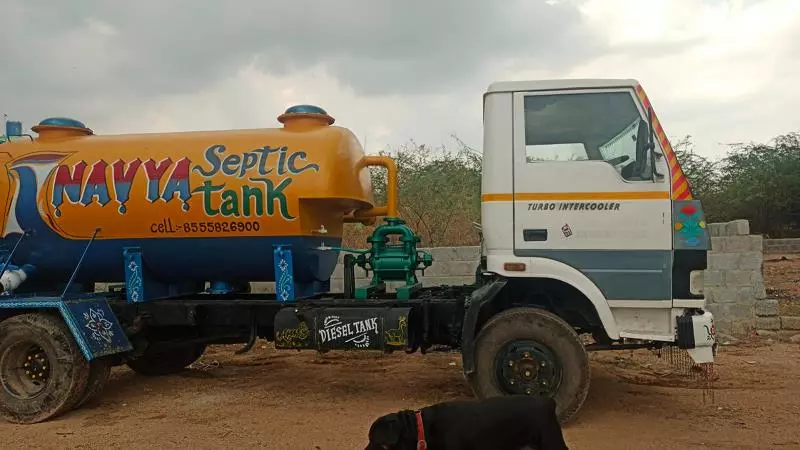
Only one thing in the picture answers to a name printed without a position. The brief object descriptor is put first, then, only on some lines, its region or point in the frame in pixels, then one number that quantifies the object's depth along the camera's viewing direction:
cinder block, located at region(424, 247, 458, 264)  9.07
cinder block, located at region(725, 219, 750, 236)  8.72
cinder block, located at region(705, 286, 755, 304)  8.72
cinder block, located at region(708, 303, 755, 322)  8.73
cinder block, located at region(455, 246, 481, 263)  8.94
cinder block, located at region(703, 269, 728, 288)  8.77
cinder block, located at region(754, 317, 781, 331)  8.76
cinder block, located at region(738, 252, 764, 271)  8.66
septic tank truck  5.13
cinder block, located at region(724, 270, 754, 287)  8.70
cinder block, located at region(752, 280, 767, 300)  8.71
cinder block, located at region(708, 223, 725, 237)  8.81
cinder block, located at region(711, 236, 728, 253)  8.77
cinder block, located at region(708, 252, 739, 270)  8.74
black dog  3.83
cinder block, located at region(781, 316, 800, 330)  8.86
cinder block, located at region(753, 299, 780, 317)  8.76
